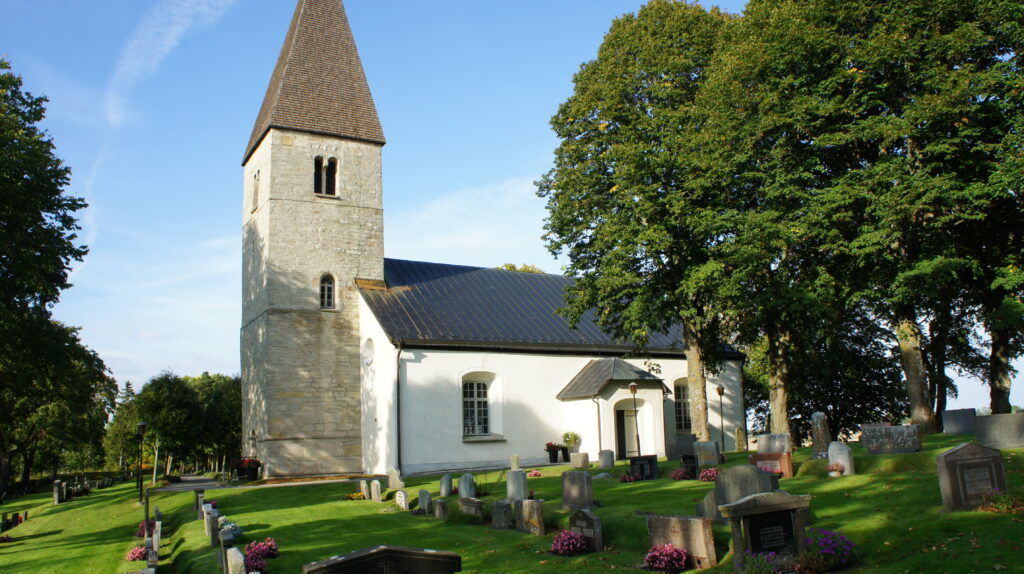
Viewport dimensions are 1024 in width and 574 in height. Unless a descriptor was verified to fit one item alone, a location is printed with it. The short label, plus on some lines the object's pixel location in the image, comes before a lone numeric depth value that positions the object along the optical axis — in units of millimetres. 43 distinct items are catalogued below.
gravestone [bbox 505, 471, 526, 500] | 14953
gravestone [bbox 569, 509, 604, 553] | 11727
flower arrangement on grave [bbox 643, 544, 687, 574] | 10125
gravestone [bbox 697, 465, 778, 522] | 10508
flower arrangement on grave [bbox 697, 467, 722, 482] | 17406
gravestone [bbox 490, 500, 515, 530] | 14203
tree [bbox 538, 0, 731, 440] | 21188
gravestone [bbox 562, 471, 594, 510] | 14000
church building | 25719
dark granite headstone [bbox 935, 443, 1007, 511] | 10734
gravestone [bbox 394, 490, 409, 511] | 17594
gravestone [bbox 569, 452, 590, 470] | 21938
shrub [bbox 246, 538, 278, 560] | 11933
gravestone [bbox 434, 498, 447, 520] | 15859
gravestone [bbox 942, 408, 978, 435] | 20750
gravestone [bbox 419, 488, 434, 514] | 16703
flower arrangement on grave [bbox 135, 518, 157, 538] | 18109
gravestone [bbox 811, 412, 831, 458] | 18047
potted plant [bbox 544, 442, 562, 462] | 26609
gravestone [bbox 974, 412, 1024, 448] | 14375
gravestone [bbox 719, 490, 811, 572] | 9375
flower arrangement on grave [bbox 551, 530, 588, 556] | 11570
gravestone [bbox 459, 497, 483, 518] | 15094
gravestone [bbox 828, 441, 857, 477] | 14945
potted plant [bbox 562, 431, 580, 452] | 26906
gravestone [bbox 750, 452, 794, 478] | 15789
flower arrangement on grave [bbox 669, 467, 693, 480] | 18016
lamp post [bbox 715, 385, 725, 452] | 31383
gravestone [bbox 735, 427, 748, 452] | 29609
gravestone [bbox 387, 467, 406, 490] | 19422
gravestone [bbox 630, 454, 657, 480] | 18453
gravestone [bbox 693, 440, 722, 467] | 19078
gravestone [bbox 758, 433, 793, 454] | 16422
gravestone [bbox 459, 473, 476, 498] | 16578
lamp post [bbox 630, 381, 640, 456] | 23938
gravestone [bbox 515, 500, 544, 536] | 13328
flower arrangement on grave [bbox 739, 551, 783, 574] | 9031
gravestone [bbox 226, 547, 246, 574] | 9836
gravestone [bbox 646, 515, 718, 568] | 10180
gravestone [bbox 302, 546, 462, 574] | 6543
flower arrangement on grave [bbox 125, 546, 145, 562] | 14758
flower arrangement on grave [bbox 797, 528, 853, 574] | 9273
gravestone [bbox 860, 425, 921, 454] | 15734
